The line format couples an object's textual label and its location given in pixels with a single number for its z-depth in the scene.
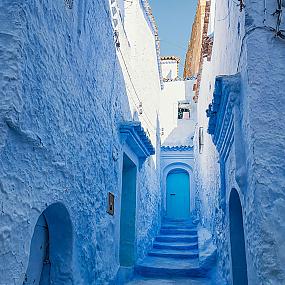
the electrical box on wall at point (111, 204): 5.18
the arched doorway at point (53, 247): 3.33
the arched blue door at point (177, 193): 14.16
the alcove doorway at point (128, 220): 6.71
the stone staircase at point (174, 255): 6.73
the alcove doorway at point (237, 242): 4.16
